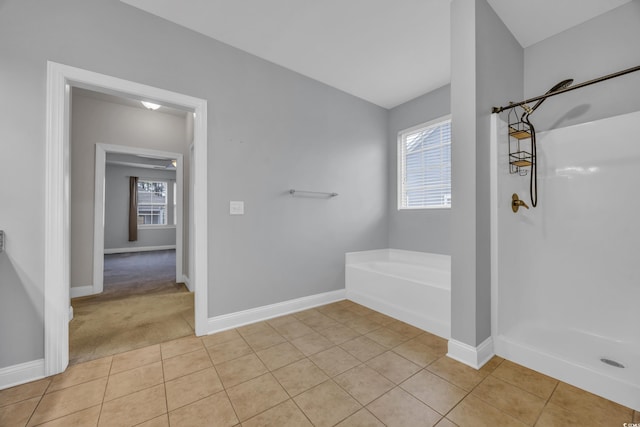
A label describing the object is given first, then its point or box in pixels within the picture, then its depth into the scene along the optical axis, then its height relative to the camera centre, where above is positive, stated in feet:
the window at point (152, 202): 24.82 +1.29
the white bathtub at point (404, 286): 7.00 -2.36
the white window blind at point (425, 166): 9.87 +2.08
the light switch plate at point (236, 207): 7.38 +0.23
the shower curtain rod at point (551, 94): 4.36 +2.50
